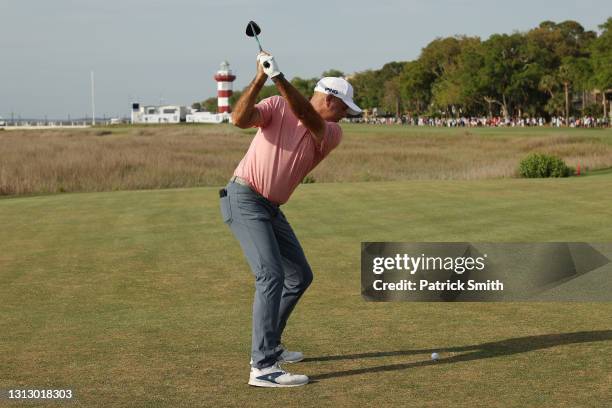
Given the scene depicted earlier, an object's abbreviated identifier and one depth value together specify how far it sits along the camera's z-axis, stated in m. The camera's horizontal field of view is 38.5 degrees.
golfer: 6.67
